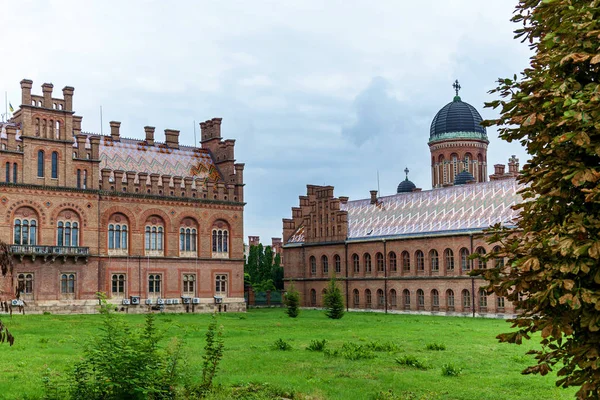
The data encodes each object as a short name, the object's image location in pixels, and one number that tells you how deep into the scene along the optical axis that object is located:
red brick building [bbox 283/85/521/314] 55.16
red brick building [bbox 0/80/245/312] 50.28
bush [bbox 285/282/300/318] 50.03
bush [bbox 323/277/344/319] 47.22
